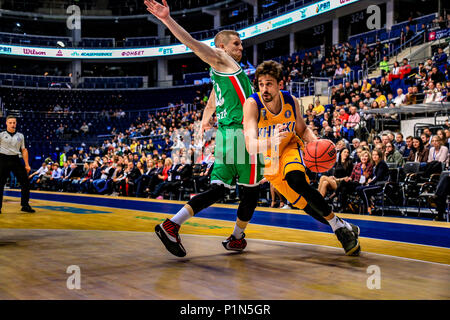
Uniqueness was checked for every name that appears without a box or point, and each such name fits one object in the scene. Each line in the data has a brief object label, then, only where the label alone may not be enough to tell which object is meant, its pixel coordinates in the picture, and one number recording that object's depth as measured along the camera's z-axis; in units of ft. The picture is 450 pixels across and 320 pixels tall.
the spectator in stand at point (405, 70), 41.96
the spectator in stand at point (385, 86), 40.73
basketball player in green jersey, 10.29
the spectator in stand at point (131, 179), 44.29
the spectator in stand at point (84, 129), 93.45
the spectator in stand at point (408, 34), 56.76
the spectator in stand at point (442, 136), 25.72
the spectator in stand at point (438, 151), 25.49
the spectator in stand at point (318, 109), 43.45
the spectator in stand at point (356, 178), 26.91
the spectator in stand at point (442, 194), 22.21
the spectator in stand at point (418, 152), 26.78
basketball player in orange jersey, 10.47
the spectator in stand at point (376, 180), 26.03
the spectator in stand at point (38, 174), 61.07
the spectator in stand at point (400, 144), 30.76
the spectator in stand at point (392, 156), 28.25
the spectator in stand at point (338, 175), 27.61
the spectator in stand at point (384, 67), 47.54
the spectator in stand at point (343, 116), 39.13
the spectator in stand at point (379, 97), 39.03
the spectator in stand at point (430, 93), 33.01
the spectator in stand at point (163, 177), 39.50
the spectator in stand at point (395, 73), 42.75
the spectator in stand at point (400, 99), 36.76
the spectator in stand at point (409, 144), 27.68
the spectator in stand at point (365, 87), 43.53
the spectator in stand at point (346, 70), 55.67
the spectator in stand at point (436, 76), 36.59
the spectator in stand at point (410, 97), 34.94
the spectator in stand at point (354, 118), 37.60
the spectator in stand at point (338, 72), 57.31
